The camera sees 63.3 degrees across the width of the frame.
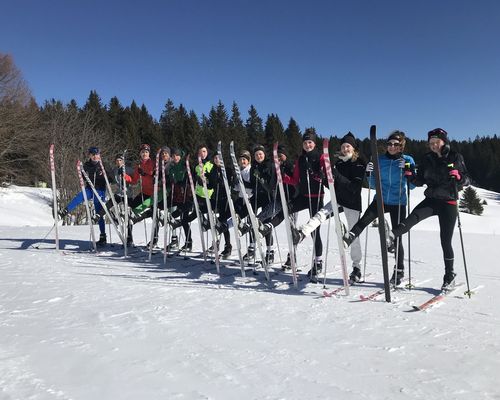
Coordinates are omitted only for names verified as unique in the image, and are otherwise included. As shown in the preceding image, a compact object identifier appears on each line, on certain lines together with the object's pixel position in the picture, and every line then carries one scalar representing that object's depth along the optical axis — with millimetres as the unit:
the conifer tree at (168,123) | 62450
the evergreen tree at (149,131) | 57094
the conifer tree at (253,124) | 74812
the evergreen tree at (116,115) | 55625
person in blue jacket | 5414
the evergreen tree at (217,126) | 61875
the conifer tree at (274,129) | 71812
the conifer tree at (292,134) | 74962
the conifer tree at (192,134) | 58875
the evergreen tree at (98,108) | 49750
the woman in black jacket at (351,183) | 5539
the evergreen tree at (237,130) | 64125
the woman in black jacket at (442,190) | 4914
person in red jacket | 8852
